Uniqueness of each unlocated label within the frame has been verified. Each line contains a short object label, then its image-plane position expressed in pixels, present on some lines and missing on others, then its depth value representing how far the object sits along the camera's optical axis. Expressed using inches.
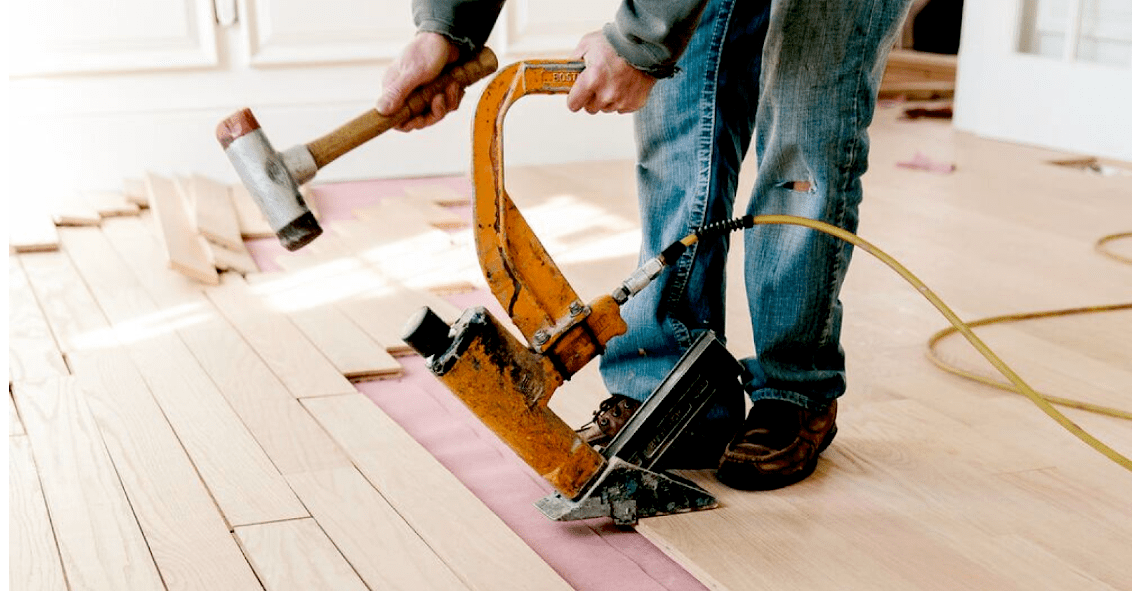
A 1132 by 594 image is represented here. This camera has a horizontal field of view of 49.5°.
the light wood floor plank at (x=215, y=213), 105.6
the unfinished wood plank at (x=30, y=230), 105.2
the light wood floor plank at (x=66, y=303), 83.5
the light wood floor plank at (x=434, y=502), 52.5
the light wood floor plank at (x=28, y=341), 77.0
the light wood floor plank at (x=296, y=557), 51.4
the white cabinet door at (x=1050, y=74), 141.5
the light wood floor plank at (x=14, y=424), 67.2
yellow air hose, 55.4
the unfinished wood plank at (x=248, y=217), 111.3
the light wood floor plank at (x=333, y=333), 77.9
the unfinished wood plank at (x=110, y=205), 118.7
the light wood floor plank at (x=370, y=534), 51.9
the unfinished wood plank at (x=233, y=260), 99.3
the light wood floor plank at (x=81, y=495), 52.5
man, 56.0
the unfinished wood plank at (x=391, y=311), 83.6
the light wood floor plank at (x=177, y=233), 96.6
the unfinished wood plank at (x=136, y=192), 122.2
